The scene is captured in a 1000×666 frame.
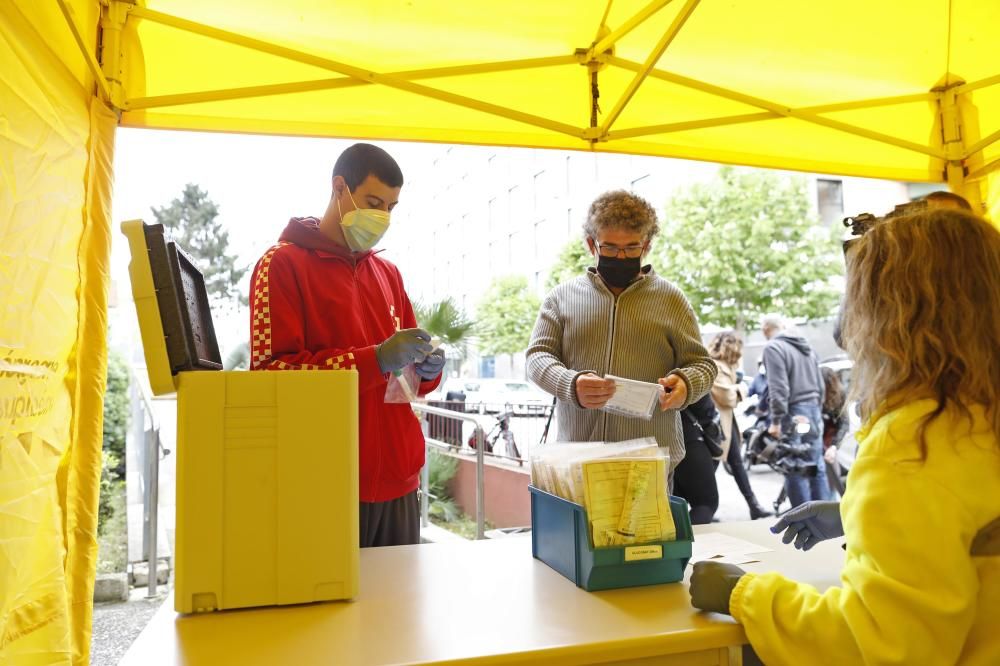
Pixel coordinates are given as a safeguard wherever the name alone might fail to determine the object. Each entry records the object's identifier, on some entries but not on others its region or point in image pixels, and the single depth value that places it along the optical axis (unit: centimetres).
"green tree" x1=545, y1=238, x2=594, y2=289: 1665
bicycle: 664
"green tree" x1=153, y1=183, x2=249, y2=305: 2397
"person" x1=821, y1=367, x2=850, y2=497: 540
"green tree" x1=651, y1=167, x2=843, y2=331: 1327
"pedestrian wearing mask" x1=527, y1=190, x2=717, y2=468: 231
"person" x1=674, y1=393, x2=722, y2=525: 267
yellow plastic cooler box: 114
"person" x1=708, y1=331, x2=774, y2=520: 545
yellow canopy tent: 175
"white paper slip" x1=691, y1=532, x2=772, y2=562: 150
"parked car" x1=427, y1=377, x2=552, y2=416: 693
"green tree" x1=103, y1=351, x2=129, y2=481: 901
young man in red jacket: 163
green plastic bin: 126
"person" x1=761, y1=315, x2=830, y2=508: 506
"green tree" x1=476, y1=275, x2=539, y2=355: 2028
